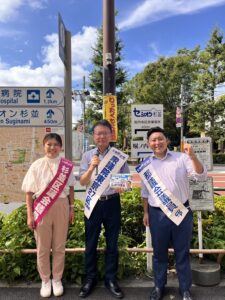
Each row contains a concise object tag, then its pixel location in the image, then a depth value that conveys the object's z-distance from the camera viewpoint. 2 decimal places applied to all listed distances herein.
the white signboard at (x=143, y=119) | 2.91
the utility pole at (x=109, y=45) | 3.15
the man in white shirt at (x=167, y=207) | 2.19
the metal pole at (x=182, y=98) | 21.36
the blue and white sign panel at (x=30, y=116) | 3.01
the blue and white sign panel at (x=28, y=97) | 3.00
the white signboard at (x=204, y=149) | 2.66
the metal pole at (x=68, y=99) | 3.02
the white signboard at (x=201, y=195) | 2.67
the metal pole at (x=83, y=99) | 18.94
